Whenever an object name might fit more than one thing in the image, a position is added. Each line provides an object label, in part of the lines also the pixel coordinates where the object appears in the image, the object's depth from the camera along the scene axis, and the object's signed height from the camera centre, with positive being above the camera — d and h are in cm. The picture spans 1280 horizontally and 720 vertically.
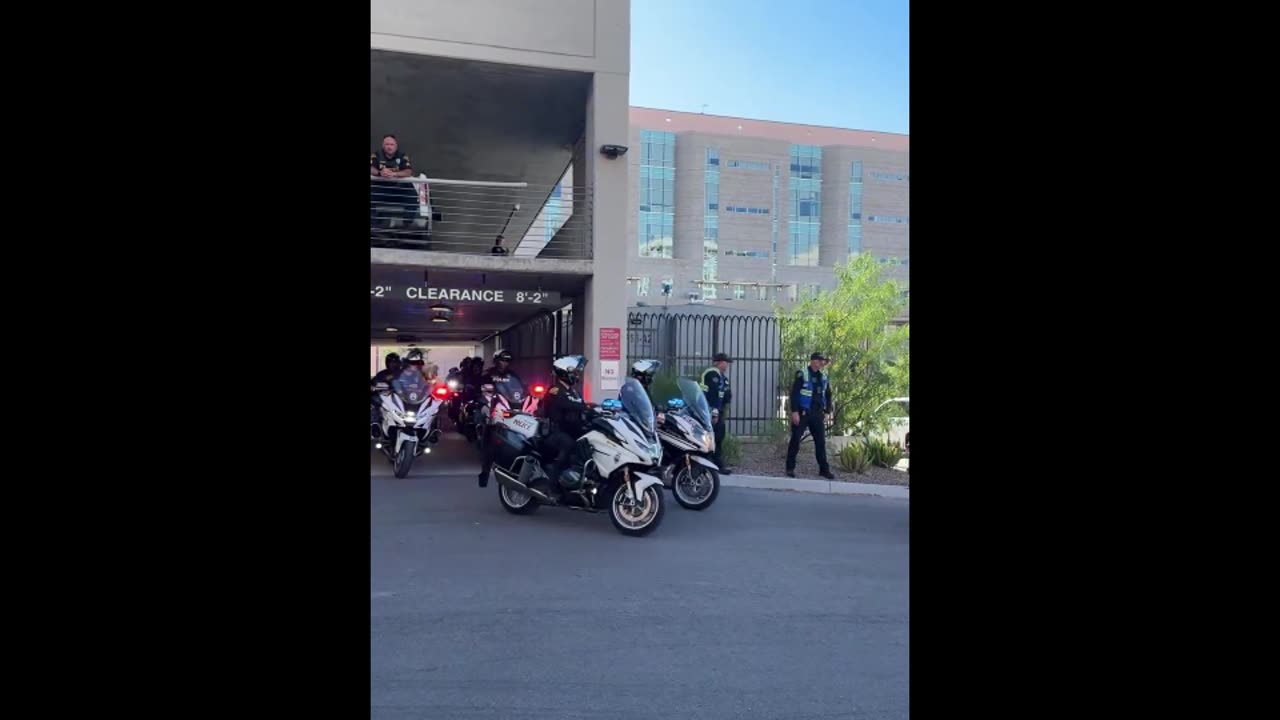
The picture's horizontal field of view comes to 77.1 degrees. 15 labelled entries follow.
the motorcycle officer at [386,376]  1129 +3
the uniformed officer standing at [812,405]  1049 -31
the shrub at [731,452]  1165 -104
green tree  1368 +74
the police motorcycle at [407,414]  1068 -48
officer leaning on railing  1119 +279
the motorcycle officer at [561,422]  766 -41
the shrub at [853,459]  1150 -111
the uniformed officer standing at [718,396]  1111 -21
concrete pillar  1188 +238
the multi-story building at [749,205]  5878 +1346
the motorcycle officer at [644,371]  901 +11
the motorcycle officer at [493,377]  862 +3
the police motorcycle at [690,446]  823 -67
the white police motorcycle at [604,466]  716 -81
